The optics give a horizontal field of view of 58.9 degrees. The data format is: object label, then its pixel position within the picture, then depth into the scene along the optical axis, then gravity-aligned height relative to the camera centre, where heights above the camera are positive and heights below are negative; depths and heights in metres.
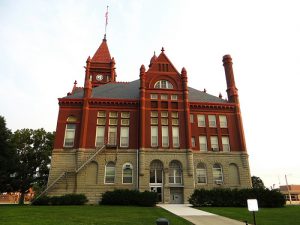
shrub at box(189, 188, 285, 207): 29.92 +0.73
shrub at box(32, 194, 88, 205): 31.63 +0.58
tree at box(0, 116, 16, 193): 37.62 +7.40
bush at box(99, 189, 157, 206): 30.52 +0.79
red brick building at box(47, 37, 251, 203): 36.94 +9.12
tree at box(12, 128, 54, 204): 51.19 +9.57
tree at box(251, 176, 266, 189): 87.43 +7.29
